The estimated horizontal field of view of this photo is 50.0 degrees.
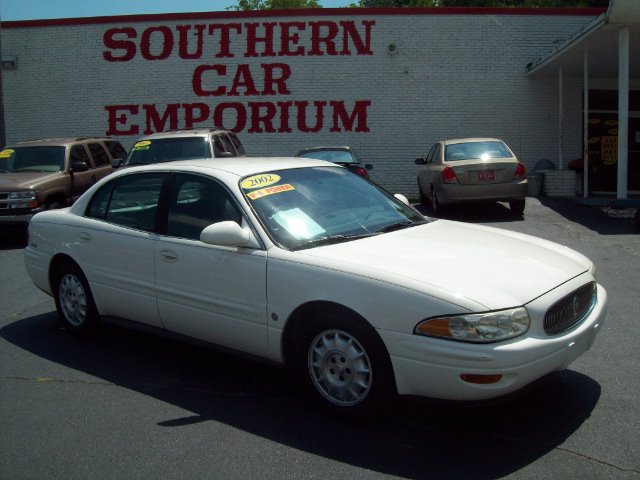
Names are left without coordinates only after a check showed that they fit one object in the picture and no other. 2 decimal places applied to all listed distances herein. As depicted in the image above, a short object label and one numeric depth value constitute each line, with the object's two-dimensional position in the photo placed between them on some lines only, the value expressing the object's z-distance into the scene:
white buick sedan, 3.60
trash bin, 16.22
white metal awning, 12.13
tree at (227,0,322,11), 51.59
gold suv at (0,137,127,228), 11.31
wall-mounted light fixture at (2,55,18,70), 19.73
